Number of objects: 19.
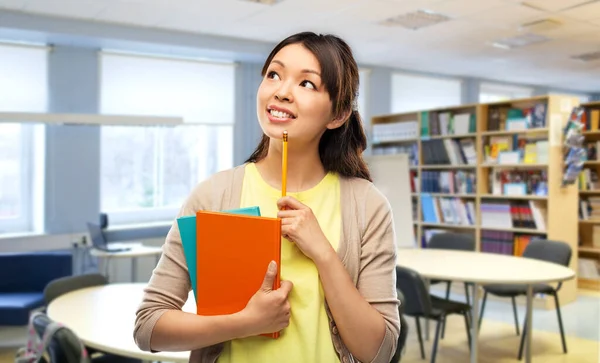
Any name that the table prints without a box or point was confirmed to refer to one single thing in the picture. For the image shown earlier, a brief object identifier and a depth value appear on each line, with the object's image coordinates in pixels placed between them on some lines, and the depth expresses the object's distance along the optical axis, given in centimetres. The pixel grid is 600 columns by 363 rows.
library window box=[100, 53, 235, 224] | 615
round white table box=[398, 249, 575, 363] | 325
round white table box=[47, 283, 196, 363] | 207
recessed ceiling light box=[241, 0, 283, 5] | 492
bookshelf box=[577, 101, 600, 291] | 608
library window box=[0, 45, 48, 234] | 548
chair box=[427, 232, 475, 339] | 473
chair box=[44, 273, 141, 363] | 277
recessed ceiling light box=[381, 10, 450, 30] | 541
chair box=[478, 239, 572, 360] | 416
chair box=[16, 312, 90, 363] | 206
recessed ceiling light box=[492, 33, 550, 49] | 639
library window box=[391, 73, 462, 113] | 845
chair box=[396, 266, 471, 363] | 334
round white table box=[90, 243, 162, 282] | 484
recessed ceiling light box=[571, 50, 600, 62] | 761
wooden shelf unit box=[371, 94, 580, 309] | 537
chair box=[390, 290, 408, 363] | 243
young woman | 85
